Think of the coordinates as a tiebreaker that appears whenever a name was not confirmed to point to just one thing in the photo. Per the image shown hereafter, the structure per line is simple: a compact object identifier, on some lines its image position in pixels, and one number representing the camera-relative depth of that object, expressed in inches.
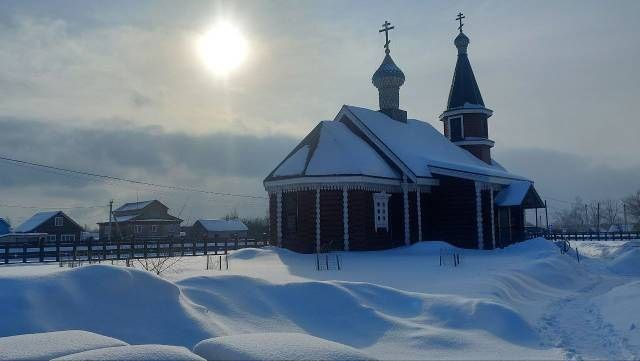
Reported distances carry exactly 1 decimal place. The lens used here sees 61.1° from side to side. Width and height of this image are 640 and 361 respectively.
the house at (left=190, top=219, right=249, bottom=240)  2802.7
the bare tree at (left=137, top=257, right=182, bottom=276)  542.2
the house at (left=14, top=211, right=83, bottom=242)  2172.7
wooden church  919.7
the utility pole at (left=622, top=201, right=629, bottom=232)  3988.7
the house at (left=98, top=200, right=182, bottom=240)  2461.9
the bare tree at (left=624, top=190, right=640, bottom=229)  3038.9
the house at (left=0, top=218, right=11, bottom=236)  2605.3
